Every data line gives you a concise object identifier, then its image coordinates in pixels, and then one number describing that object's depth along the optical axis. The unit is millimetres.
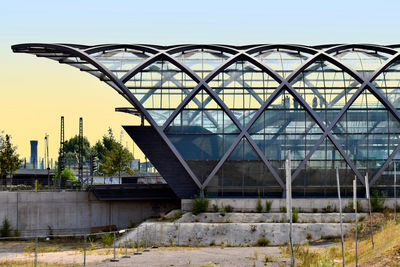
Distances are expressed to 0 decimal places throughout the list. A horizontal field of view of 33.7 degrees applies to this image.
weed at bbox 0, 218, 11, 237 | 64750
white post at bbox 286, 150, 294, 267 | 27220
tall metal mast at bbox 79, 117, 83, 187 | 110175
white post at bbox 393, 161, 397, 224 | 53456
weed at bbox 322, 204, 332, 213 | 59344
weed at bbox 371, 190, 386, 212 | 58969
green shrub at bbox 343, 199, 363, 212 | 58484
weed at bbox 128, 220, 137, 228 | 65938
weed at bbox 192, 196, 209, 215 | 58906
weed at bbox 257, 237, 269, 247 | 52562
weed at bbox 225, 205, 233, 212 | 59875
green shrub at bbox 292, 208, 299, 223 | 56062
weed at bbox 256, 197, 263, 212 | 59406
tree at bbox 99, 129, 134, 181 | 102688
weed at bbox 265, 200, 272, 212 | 59375
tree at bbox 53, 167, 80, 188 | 123875
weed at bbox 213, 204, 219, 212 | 59500
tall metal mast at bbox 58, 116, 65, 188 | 106438
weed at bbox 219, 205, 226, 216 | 58094
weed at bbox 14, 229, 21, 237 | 65444
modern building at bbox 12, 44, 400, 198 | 61125
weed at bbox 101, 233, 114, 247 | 49909
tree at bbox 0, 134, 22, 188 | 83562
